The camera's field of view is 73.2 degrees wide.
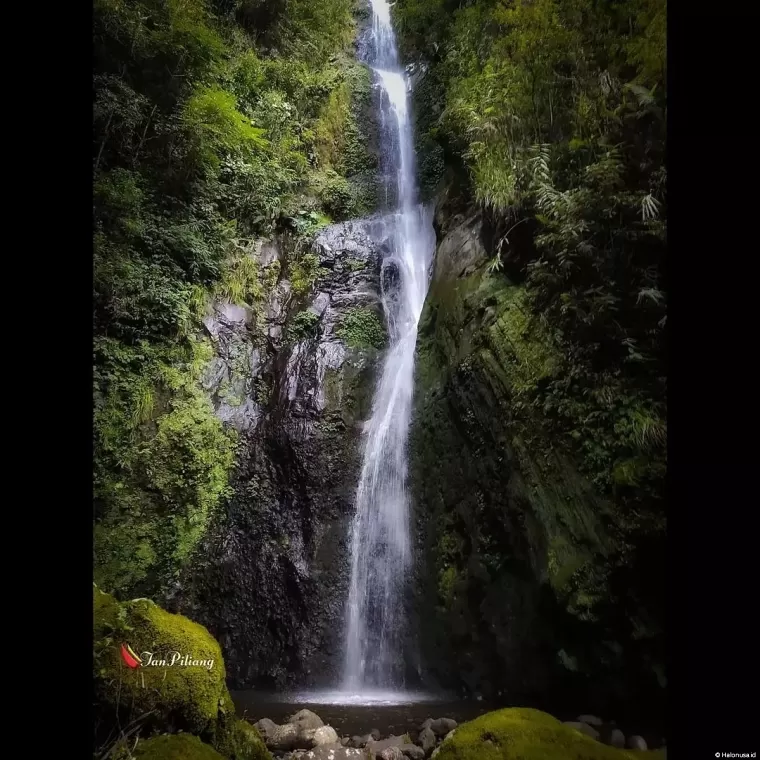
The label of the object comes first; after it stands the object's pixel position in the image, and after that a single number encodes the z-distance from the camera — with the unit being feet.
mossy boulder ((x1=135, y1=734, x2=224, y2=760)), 7.32
